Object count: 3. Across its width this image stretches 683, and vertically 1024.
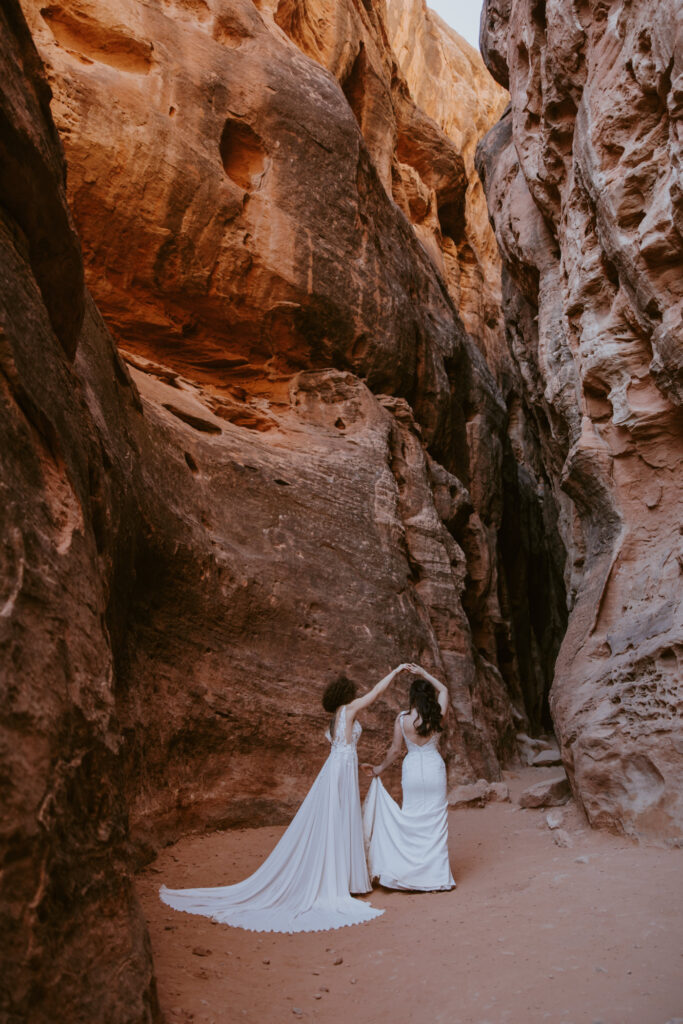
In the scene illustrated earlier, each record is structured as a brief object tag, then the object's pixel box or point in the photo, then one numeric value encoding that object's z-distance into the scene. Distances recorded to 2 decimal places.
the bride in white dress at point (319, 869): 4.74
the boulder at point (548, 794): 8.30
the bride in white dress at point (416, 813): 5.51
